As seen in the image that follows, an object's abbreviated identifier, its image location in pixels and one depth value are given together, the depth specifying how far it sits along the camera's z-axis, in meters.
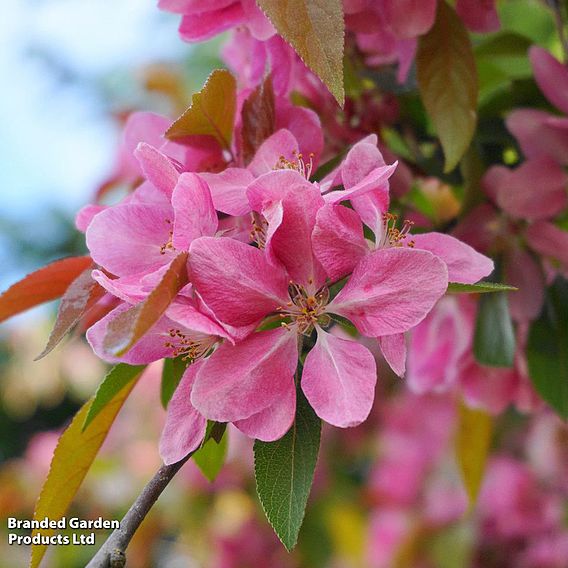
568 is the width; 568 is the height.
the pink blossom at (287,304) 0.36
